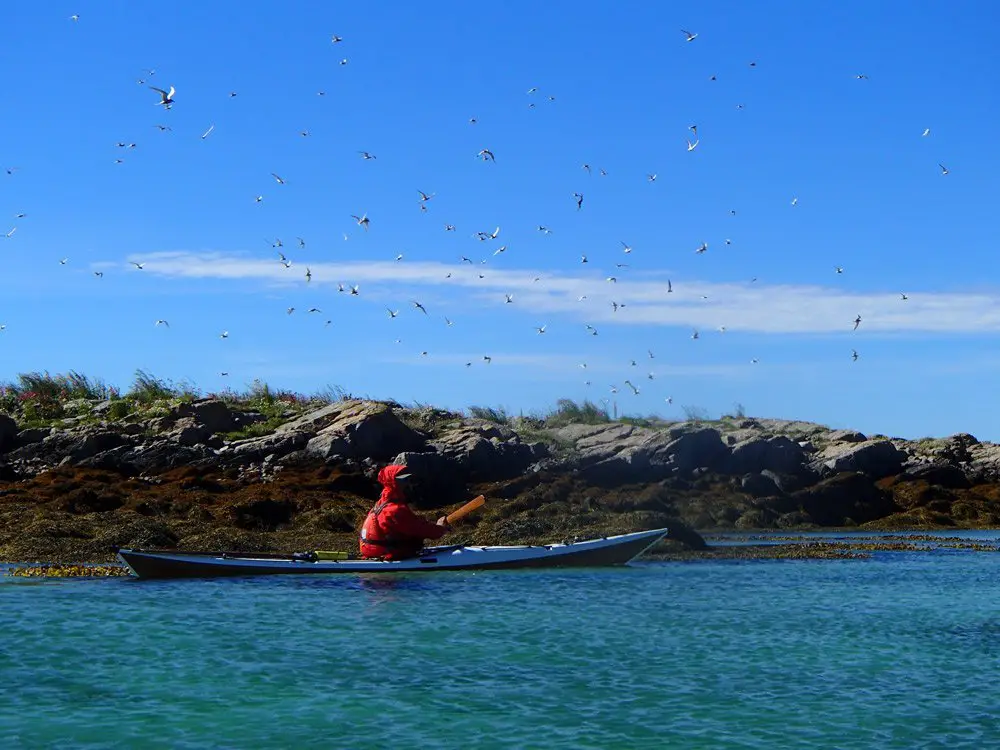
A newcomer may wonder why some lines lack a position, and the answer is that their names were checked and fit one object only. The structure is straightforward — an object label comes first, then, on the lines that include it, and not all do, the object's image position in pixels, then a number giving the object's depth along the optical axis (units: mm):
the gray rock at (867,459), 51469
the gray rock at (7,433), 47812
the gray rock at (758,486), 48469
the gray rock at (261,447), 45375
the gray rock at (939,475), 51906
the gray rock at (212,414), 48688
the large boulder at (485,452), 44625
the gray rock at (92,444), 45406
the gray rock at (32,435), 48062
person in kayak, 28750
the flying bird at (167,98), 26491
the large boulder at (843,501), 47812
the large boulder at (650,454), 47688
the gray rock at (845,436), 56688
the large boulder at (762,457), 50156
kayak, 28078
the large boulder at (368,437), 45125
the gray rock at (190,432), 46781
